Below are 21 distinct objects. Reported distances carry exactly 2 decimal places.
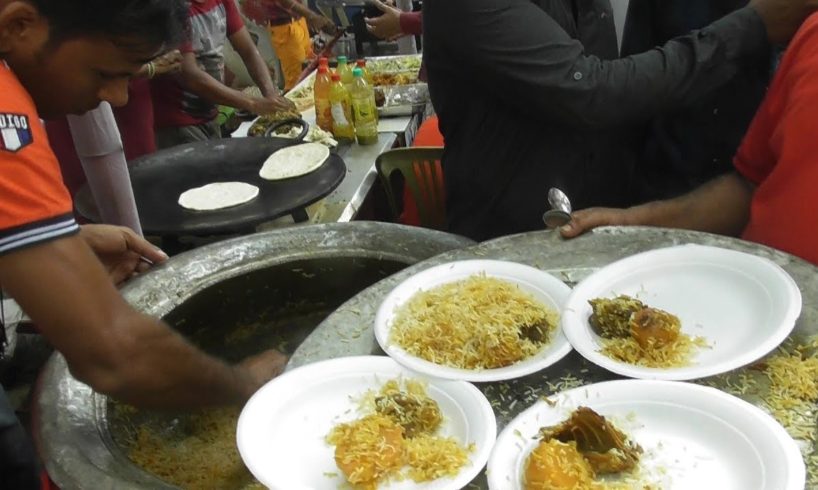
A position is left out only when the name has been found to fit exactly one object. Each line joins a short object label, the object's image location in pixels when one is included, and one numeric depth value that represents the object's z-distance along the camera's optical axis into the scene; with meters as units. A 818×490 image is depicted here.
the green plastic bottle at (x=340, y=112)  3.64
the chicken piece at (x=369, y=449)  1.20
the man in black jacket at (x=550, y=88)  1.98
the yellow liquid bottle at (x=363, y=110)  3.61
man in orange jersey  1.14
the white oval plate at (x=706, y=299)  1.36
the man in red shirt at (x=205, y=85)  4.19
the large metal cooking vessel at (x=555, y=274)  1.41
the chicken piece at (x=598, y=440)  1.17
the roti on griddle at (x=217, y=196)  2.70
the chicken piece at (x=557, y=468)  1.12
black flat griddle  2.55
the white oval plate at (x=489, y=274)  1.40
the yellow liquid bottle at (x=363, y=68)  3.82
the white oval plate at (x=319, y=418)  1.22
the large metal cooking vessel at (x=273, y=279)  2.06
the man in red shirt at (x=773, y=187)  1.68
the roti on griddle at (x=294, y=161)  2.95
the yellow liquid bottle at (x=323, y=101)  3.74
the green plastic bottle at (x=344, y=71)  3.79
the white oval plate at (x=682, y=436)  1.12
